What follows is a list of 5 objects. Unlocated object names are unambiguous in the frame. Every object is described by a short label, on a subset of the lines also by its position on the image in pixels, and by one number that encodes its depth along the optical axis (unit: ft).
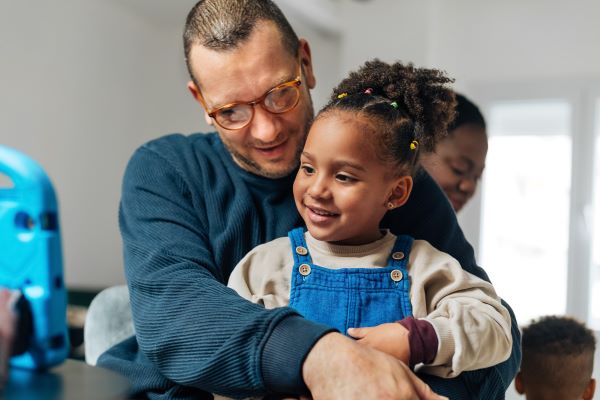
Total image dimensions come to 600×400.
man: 2.86
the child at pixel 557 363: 5.22
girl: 3.39
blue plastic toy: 2.23
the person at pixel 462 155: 6.31
